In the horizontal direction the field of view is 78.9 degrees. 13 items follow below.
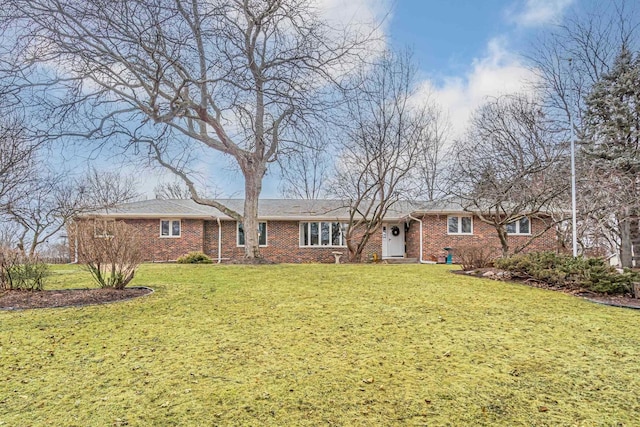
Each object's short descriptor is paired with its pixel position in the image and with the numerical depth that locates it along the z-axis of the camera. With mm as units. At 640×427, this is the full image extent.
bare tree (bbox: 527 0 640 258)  11052
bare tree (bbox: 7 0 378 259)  8328
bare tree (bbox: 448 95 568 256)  12453
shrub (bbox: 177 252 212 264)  16844
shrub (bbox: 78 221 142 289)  6930
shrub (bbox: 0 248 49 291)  7070
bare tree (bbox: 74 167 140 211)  27359
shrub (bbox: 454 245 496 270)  11430
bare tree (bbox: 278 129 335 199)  12459
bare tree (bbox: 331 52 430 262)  17297
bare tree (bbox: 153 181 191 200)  32062
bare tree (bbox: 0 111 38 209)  11134
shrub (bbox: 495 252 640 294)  7215
